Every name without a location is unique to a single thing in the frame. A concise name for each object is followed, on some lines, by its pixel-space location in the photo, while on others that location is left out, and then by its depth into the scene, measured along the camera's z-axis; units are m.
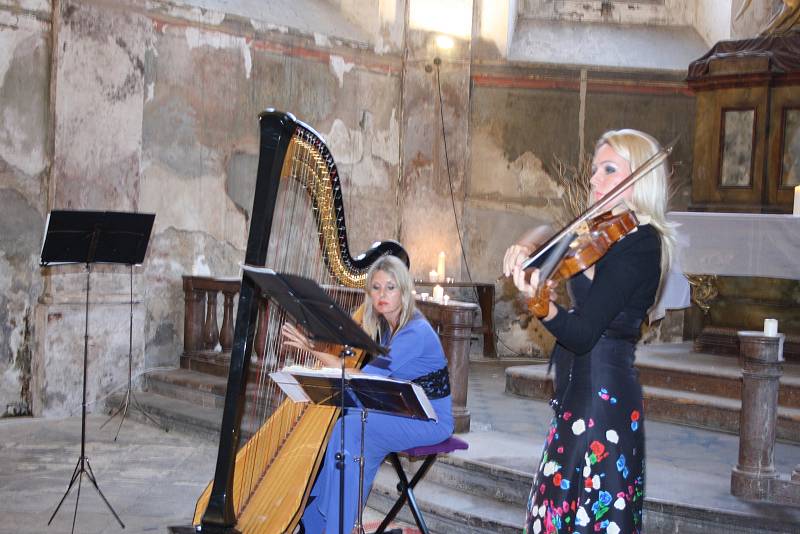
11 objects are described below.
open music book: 3.49
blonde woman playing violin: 2.58
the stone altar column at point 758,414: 4.61
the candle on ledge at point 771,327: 4.58
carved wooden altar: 7.30
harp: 3.57
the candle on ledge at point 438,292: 6.47
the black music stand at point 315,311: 3.16
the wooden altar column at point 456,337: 5.69
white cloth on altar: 6.45
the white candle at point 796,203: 6.45
